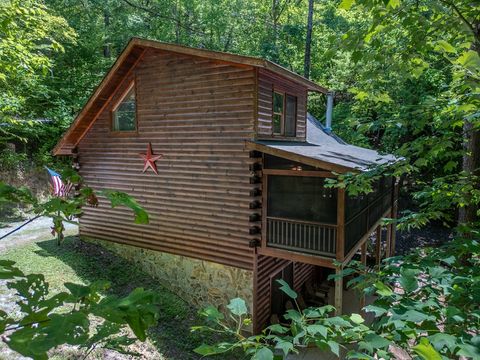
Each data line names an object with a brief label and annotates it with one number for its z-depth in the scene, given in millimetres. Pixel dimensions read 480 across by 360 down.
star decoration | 9695
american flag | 9578
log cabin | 7863
